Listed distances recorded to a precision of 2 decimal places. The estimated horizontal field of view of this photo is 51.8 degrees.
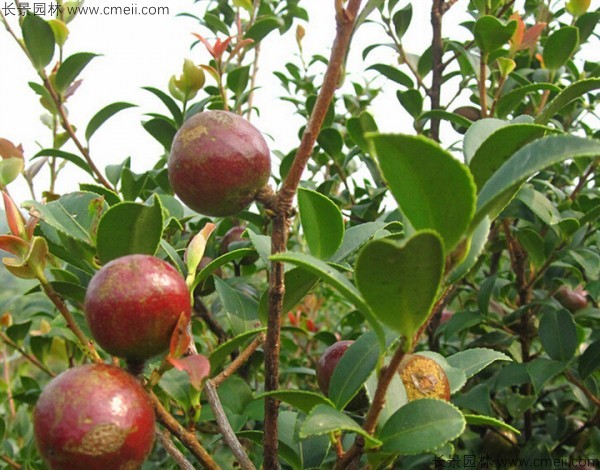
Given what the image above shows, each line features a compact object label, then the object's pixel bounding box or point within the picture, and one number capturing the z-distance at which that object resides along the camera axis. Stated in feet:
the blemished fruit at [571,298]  1.82
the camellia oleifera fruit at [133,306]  0.67
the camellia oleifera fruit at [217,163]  0.79
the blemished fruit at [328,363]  0.98
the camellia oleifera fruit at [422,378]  0.81
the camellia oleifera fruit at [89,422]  0.62
